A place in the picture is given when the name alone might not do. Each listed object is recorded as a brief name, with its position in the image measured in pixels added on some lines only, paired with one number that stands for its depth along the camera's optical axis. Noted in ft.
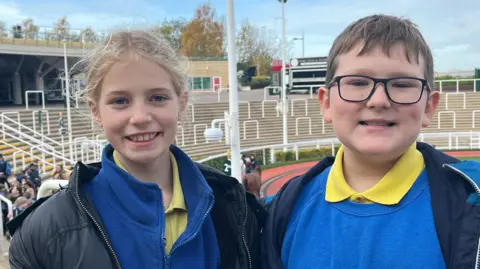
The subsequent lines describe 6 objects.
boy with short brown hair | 5.04
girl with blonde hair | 5.34
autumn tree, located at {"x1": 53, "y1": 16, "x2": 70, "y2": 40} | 87.90
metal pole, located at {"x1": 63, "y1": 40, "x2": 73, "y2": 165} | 46.92
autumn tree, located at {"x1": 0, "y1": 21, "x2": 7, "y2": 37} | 82.33
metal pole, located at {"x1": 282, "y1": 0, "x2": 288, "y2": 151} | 61.21
